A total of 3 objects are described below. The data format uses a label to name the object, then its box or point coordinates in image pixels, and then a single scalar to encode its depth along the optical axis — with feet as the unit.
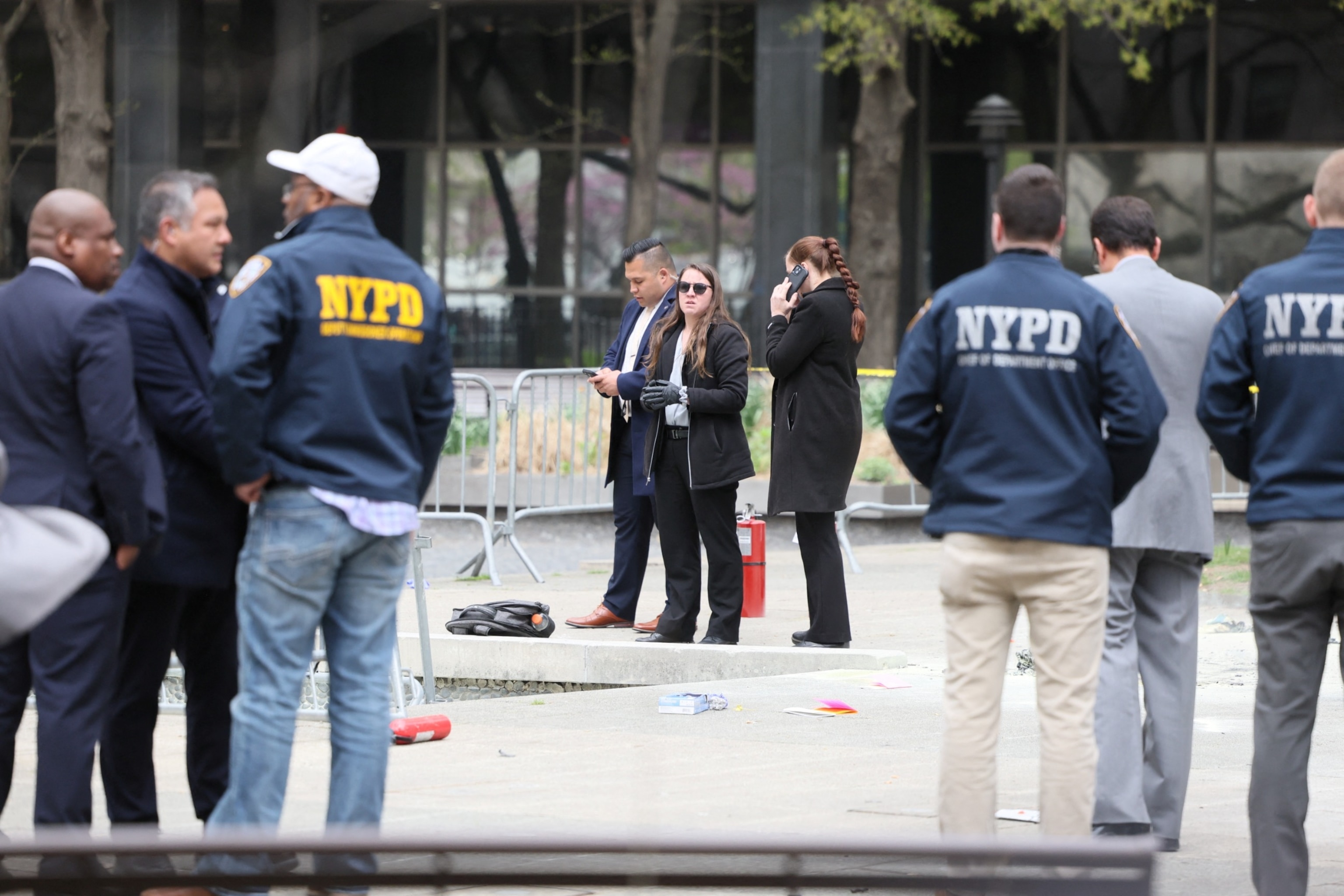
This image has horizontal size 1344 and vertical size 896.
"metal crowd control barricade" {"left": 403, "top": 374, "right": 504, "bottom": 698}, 80.12
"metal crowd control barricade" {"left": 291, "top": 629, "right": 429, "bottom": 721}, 50.85
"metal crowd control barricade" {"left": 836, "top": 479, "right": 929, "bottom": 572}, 86.69
